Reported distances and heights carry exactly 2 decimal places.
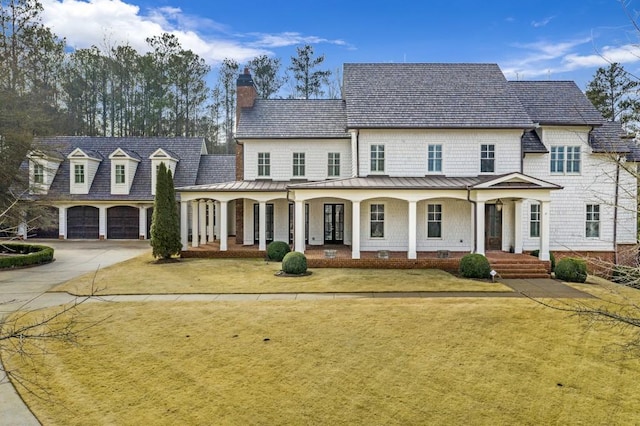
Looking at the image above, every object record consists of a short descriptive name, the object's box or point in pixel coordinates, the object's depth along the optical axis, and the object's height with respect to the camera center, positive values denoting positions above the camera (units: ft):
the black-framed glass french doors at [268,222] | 74.90 -2.15
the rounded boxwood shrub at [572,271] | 51.47 -7.81
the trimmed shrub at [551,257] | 57.41 -6.84
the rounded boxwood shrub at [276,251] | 63.52 -6.53
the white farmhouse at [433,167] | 66.28 +7.63
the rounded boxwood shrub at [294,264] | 52.49 -7.09
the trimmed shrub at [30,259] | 59.88 -7.54
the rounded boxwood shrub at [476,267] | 51.06 -7.27
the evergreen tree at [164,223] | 63.57 -2.00
